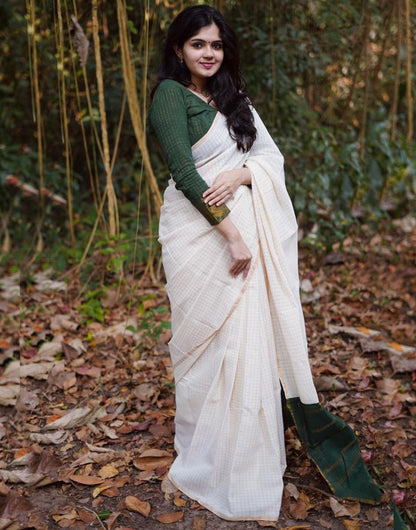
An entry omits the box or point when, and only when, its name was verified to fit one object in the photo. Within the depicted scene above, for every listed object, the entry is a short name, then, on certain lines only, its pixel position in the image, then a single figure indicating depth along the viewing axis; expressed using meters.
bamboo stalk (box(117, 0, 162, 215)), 2.58
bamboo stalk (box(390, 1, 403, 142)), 3.45
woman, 1.66
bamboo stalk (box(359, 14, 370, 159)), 3.75
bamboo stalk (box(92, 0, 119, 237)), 2.56
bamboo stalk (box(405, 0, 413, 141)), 2.74
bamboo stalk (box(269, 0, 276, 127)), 3.38
